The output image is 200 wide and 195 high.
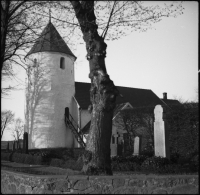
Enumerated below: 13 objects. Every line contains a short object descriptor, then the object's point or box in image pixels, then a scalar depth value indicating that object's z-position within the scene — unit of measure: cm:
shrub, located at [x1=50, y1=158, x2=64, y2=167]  1216
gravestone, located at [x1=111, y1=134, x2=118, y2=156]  1505
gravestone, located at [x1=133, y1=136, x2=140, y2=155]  1352
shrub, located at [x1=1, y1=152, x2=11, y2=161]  1741
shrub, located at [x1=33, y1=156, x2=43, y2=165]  1383
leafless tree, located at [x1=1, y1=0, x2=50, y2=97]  794
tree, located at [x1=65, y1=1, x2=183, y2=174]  641
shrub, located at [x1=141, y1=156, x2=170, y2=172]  977
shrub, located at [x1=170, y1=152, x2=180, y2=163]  1156
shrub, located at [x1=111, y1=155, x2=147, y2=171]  980
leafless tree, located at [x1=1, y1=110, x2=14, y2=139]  4456
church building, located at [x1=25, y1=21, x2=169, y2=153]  2348
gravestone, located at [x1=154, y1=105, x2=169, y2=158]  1172
